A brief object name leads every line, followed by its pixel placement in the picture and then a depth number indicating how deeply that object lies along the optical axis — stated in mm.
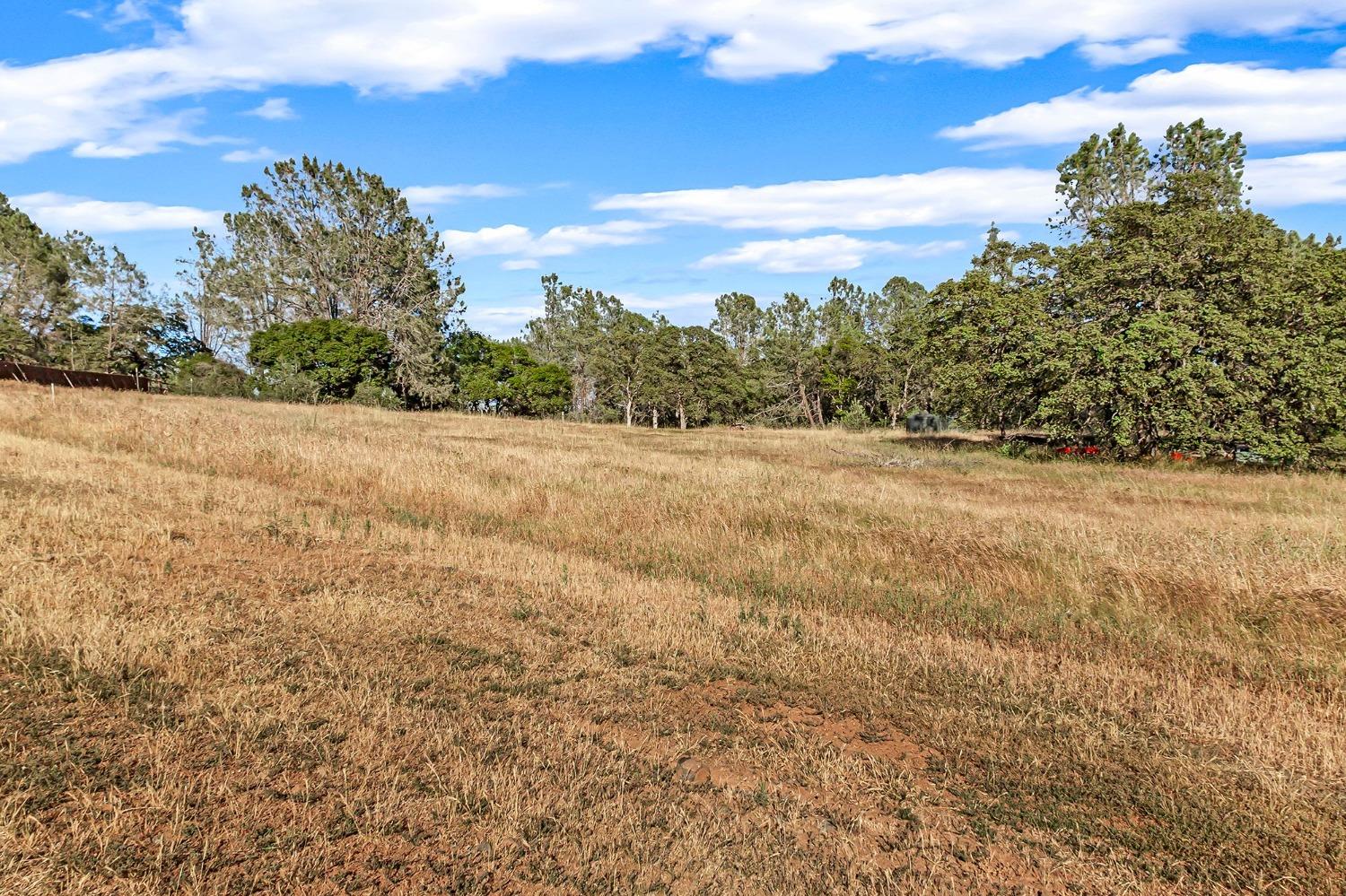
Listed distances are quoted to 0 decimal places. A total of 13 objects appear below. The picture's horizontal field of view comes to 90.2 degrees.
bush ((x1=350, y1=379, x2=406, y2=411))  51219
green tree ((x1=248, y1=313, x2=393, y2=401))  50656
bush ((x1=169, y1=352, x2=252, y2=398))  45812
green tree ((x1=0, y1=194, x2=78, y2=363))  57250
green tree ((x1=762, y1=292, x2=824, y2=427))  69500
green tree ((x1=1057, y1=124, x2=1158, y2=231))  42062
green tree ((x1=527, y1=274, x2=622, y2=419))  86438
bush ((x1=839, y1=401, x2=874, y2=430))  58656
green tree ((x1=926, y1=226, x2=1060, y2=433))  27938
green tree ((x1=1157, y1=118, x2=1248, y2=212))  38625
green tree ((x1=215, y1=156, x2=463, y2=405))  57688
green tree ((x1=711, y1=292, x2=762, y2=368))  104625
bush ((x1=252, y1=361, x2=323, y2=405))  45625
